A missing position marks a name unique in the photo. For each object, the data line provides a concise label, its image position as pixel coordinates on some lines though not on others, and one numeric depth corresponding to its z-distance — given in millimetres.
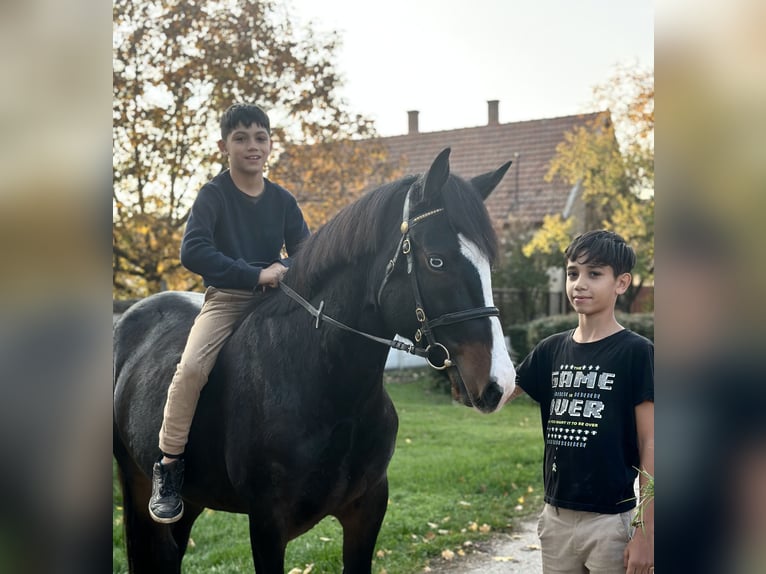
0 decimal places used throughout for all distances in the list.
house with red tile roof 22641
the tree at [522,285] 18031
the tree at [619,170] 16328
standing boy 2309
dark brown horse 2363
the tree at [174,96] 10039
